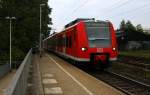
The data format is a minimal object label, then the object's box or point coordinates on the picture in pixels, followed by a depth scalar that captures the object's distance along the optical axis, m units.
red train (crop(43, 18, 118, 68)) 9.00
